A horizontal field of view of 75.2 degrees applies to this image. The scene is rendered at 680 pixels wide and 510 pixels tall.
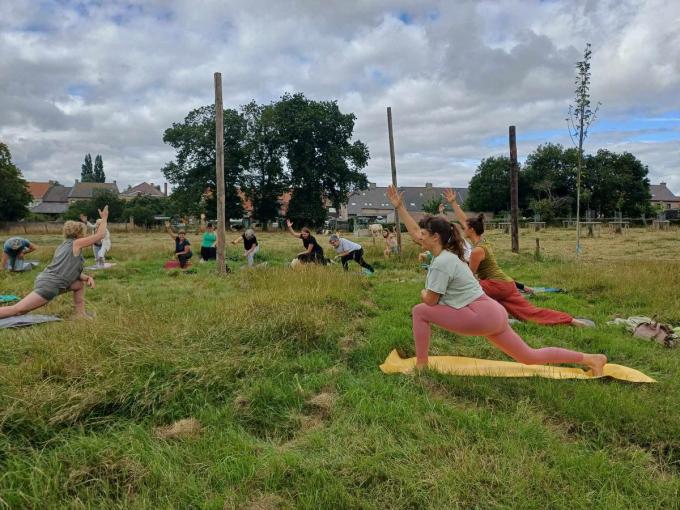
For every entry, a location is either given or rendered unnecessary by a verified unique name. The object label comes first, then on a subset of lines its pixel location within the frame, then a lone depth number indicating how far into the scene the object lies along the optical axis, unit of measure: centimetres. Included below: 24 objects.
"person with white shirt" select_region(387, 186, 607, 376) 364
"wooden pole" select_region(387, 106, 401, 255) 1491
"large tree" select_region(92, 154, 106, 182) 10775
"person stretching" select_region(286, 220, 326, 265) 1209
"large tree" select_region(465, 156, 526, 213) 6228
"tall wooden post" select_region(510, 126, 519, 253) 1585
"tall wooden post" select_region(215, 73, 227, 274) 1110
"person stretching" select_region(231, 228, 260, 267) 1345
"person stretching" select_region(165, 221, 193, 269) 1301
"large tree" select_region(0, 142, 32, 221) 4134
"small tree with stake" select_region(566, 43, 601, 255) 1400
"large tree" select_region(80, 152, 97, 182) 10712
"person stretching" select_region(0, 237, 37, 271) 1110
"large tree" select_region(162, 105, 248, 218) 4544
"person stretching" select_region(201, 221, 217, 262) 1443
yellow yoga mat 389
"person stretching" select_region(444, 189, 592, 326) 563
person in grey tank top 549
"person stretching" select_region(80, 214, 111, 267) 1285
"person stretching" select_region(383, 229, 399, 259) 1458
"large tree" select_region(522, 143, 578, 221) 5450
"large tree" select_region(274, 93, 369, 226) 4684
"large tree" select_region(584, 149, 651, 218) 5559
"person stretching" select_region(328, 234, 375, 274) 1159
